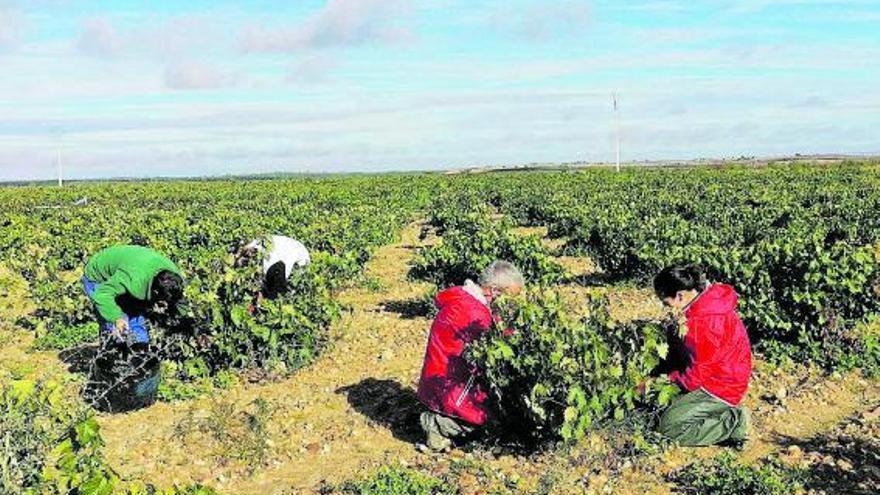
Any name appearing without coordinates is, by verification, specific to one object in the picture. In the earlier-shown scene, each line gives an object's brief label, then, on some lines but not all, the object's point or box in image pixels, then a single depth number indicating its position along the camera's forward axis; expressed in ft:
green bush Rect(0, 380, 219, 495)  10.52
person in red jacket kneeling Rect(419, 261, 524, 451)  19.61
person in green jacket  23.20
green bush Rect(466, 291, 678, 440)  18.08
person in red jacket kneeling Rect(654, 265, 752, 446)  19.38
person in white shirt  27.09
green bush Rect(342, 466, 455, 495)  17.30
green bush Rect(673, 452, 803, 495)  16.88
